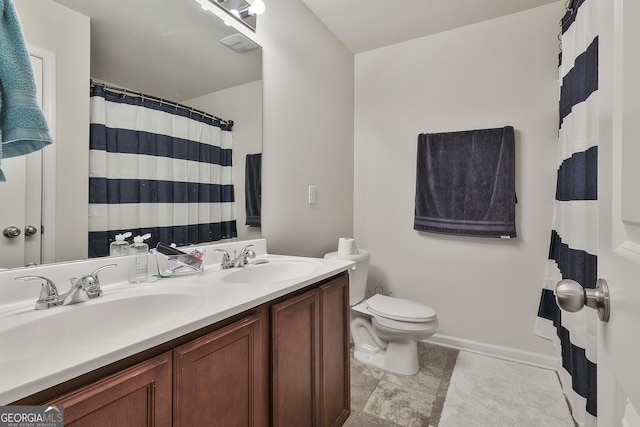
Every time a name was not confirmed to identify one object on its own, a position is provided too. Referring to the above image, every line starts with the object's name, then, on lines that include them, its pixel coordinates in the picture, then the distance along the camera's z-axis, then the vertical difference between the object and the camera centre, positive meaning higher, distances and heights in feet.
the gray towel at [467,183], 6.73 +0.67
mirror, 3.45 +2.10
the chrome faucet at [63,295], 2.60 -0.75
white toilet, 5.89 -2.31
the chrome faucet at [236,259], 4.43 -0.75
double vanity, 1.77 -1.07
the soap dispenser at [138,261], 3.49 -0.60
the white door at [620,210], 1.20 +0.01
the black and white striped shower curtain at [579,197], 3.85 +0.23
